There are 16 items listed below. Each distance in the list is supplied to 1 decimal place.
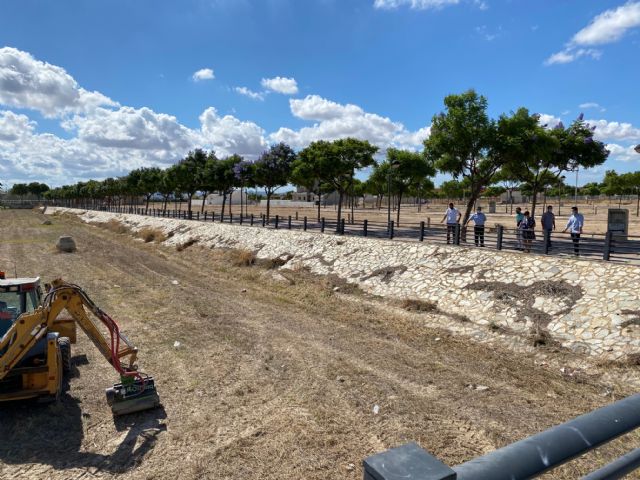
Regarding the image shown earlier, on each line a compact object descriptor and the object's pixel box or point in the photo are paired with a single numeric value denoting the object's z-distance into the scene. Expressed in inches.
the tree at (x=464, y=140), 797.9
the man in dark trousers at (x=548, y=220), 679.7
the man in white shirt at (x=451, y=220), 734.3
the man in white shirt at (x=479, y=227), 690.8
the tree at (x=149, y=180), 2650.1
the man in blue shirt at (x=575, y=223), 618.7
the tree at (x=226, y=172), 1784.0
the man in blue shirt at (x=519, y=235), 641.4
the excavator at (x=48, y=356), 269.3
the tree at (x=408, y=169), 1328.7
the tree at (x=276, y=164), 1514.5
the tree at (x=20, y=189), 7079.2
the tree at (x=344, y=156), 1214.3
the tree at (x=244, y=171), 1675.7
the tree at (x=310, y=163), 1224.2
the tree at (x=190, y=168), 2080.2
